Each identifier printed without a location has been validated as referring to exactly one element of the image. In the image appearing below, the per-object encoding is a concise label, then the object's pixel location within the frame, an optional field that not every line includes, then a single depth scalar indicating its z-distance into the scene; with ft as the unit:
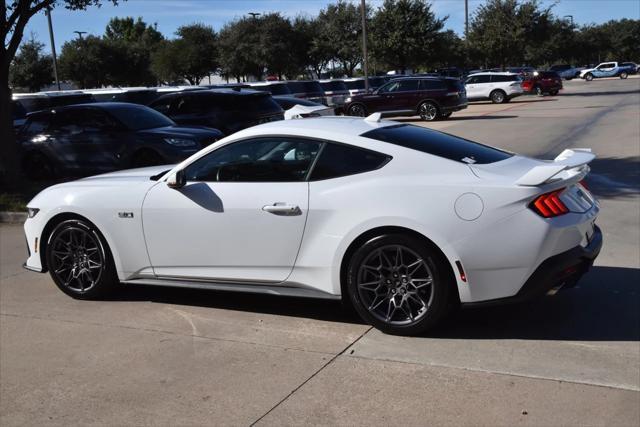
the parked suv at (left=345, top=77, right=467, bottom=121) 85.46
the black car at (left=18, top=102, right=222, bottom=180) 39.29
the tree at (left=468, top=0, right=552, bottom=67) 154.61
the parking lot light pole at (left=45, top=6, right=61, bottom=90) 101.18
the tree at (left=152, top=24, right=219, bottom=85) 159.74
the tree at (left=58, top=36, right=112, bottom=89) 145.69
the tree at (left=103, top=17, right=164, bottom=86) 151.12
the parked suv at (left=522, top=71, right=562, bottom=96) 130.93
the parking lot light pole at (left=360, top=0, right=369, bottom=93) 97.30
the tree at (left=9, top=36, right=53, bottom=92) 142.61
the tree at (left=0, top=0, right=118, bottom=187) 39.17
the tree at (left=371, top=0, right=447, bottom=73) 134.92
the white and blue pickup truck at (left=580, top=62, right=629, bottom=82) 229.86
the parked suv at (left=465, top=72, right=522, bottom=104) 115.75
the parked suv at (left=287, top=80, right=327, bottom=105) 88.61
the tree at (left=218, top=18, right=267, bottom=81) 150.92
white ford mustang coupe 14.42
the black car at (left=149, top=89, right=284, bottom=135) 49.62
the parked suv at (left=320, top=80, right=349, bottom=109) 92.94
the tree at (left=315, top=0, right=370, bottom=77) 150.10
